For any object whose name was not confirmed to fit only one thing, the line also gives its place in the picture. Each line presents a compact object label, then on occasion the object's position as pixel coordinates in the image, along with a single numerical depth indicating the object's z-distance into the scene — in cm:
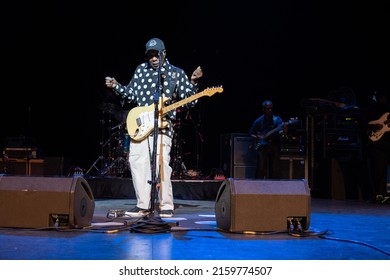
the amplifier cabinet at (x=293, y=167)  1109
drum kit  1064
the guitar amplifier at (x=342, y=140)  1072
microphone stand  494
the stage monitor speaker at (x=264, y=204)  478
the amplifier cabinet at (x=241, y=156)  1167
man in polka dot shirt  626
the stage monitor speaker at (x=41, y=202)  482
